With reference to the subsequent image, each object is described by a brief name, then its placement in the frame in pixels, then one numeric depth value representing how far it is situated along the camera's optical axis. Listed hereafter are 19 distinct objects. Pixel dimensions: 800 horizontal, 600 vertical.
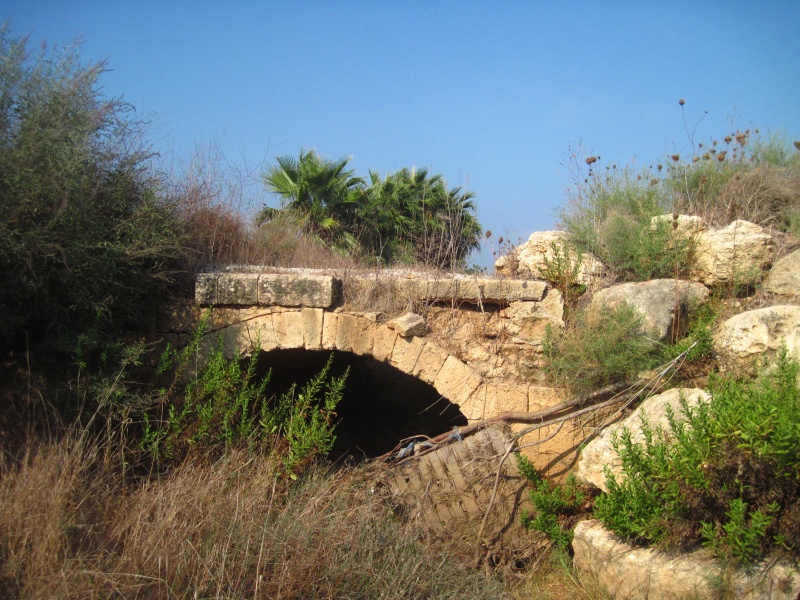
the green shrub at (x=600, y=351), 5.50
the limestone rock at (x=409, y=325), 5.89
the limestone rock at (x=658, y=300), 5.61
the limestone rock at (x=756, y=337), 4.96
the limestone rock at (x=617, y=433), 4.80
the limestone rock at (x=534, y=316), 6.06
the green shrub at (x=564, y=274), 6.44
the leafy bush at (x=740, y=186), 7.44
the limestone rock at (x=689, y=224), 6.56
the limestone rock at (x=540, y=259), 6.72
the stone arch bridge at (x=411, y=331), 5.87
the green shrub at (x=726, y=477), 3.74
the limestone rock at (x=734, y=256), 6.21
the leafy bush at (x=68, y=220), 5.14
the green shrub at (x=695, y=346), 5.40
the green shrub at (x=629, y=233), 6.48
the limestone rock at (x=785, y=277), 5.92
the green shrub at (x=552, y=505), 5.19
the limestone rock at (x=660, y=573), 3.75
